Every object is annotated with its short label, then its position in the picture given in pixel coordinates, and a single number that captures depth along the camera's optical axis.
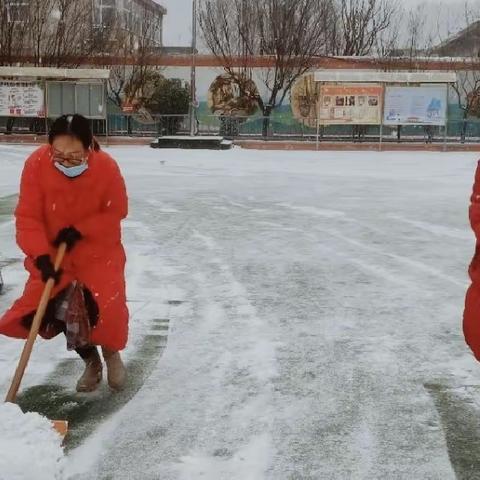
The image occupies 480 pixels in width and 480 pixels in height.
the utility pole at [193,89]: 23.33
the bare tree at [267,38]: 28.98
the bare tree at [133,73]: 29.66
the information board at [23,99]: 21.86
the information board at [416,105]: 21.25
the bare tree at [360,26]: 38.34
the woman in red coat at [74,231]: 3.10
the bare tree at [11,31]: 27.72
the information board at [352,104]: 21.41
